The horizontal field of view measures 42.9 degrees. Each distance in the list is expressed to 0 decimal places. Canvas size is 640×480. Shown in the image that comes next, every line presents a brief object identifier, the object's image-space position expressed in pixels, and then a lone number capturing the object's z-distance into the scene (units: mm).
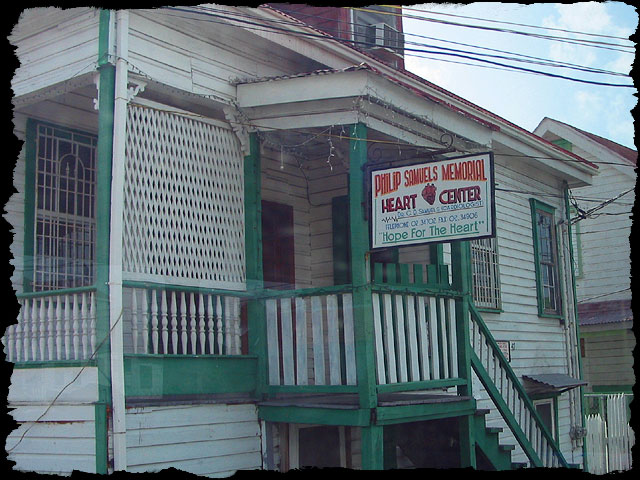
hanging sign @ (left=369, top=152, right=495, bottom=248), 7410
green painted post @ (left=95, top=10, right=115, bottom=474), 6633
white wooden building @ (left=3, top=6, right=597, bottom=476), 7027
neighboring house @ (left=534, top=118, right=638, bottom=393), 19938
